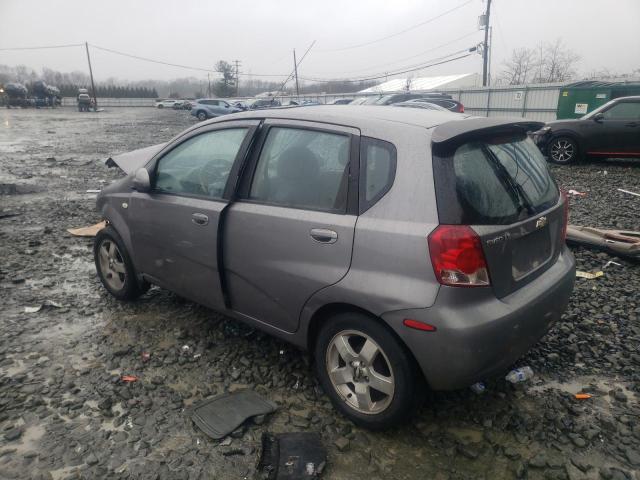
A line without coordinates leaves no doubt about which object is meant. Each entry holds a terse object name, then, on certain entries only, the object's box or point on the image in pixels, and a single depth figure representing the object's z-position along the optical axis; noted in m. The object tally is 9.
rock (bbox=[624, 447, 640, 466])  2.36
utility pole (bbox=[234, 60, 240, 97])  83.48
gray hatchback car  2.24
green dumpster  16.50
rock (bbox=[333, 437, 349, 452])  2.52
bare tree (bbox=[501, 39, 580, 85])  48.34
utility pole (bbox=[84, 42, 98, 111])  50.48
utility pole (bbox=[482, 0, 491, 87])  34.44
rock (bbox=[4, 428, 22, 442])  2.58
